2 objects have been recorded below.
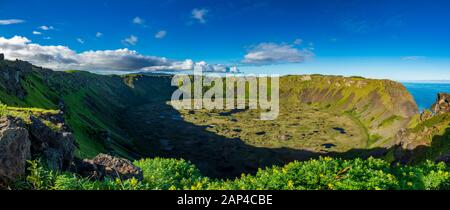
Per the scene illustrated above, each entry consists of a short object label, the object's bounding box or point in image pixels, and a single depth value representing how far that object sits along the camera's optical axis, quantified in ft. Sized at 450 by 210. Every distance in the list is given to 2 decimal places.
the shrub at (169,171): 74.91
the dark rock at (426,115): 561.19
